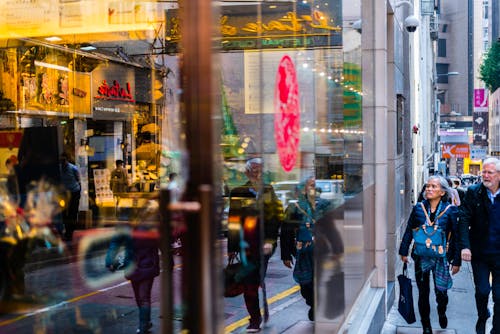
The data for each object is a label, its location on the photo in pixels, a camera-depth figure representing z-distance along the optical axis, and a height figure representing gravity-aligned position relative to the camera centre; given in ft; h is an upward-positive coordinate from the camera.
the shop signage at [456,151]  216.95 -6.55
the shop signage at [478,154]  227.77 -7.45
